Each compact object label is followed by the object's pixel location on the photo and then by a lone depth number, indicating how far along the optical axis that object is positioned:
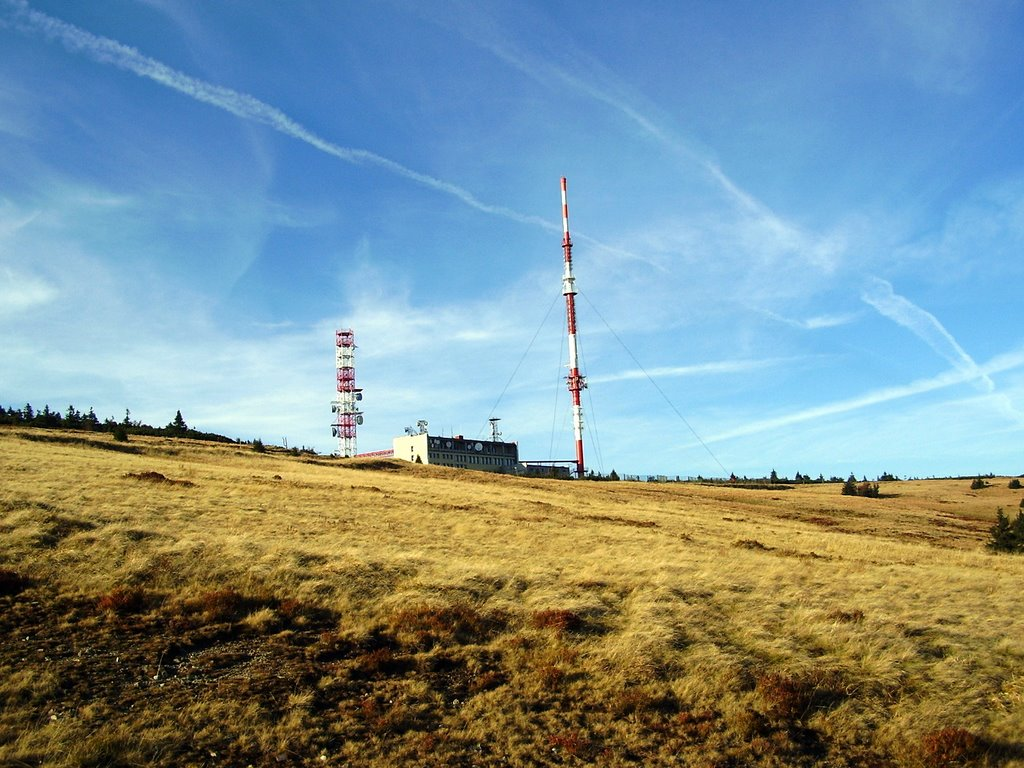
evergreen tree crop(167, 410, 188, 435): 95.05
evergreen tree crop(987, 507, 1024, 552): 41.66
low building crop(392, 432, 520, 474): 129.66
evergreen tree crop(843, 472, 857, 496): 93.62
